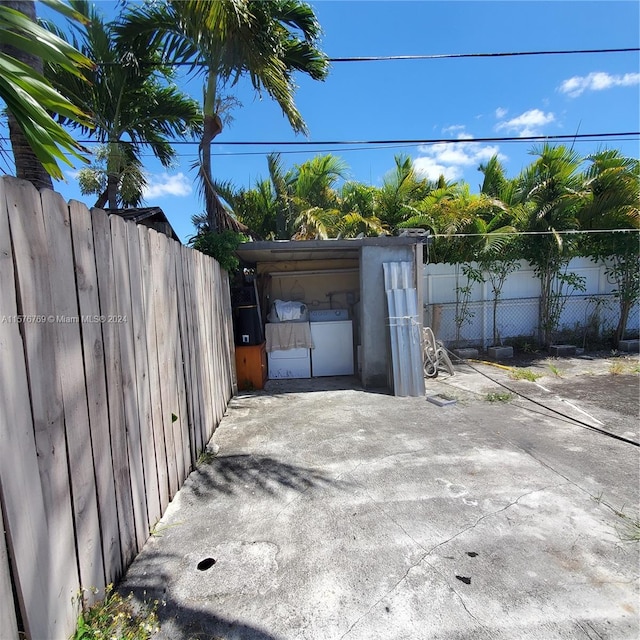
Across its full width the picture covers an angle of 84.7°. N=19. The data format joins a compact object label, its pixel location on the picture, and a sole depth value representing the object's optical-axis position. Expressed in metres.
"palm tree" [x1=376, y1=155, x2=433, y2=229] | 9.21
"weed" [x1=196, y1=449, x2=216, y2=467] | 3.30
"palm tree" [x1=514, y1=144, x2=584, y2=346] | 7.57
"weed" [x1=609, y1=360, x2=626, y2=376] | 6.38
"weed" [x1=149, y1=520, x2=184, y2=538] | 2.25
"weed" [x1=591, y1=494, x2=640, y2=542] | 2.17
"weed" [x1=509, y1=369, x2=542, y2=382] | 6.18
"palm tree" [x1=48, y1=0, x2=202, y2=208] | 5.26
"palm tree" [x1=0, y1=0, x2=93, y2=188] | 1.03
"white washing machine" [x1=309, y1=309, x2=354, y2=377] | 7.03
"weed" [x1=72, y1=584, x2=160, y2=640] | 1.46
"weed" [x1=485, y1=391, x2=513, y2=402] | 5.05
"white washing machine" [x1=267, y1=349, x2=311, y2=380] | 6.93
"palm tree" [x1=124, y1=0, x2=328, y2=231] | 4.50
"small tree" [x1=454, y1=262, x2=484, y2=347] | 8.36
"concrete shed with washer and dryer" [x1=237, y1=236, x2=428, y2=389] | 5.73
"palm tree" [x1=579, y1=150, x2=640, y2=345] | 7.58
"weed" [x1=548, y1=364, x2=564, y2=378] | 6.42
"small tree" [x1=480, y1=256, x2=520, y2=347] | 8.23
